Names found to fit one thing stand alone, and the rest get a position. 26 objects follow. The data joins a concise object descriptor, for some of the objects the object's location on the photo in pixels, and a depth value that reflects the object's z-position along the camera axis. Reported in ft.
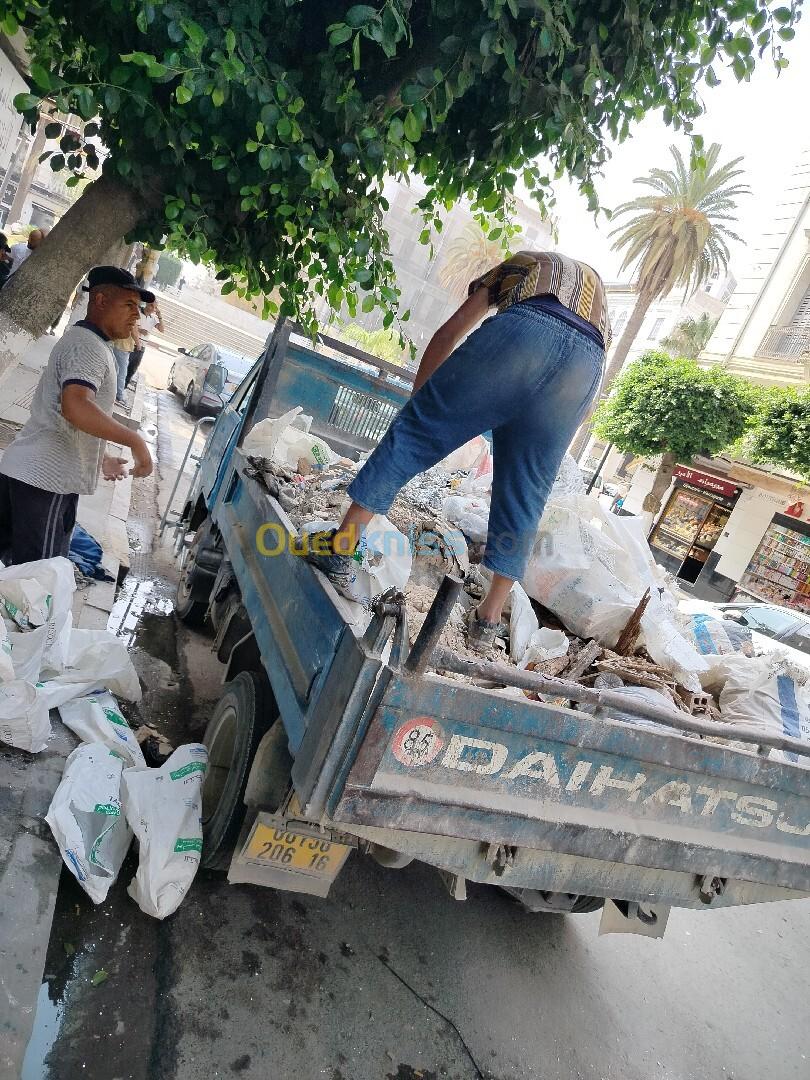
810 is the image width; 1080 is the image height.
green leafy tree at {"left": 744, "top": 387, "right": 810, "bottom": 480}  42.39
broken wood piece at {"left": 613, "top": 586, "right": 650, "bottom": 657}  8.50
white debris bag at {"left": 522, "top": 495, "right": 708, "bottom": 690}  8.50
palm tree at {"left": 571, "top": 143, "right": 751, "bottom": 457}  74.49
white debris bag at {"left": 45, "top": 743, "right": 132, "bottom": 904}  7.13
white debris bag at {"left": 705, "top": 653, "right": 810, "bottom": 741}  7.68
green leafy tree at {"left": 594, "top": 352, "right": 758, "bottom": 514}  50.06
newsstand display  50.42
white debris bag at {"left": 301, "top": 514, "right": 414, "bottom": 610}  7.25
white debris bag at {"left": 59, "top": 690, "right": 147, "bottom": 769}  8.63
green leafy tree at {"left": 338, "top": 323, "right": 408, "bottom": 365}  117.91
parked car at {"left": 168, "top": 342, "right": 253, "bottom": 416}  42.91
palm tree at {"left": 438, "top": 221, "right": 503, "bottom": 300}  120.67
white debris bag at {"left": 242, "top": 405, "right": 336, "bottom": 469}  11.89
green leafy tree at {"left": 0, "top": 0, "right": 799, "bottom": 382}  7.09
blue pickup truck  5.33
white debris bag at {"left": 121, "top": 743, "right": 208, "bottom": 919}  7.21
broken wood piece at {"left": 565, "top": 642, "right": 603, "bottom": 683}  7.65
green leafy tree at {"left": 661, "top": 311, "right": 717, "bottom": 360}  113.29
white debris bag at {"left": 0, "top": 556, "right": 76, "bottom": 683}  8.42
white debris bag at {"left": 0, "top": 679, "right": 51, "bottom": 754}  7.72
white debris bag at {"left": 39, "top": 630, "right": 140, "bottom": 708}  9.30
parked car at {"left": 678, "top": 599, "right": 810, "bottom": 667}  32.81
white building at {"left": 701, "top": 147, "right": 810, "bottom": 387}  56.18
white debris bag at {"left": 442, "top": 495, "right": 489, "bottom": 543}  10.64
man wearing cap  9.51
